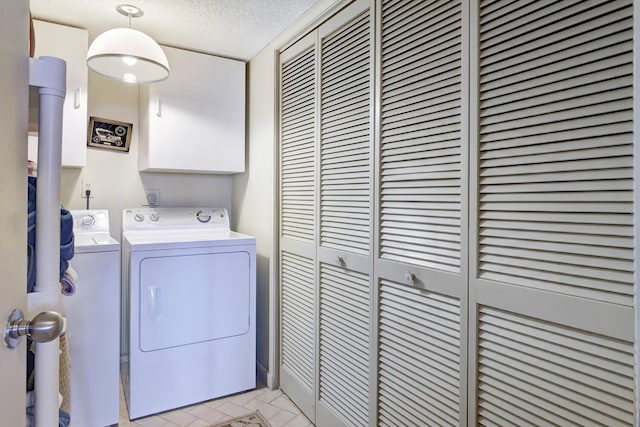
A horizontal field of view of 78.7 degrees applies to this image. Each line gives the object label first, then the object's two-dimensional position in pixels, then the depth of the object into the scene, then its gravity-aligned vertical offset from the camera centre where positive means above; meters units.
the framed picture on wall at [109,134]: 2.62 +0.50
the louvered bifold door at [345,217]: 1.72 -0.03
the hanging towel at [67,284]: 1.14 -0.23
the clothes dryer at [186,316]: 2.17 -0.64
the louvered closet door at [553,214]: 0.90 +0.00
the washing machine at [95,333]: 1.98 -0.65
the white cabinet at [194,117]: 2.45 +0.60
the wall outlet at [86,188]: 2.58 +0.13
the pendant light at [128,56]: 1.85 +0.74
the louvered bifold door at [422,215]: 1.29 -0.02
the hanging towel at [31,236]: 0.81 -0.06
